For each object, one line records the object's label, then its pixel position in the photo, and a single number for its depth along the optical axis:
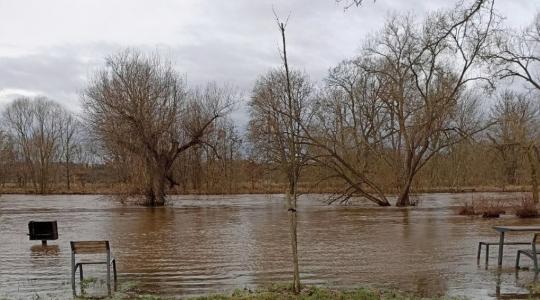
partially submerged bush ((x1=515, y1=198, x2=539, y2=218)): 28.98
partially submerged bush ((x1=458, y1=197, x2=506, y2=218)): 29.59
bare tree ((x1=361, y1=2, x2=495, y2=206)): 37.34
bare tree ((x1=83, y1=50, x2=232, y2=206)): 41.12
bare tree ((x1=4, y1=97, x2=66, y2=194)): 71.56
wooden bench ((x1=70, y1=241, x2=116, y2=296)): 10.55
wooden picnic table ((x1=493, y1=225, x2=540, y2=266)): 11.62
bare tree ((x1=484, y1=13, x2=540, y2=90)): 35.64
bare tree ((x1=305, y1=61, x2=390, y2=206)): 39.53
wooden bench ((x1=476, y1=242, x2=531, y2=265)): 13.23
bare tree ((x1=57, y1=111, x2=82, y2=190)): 80.56
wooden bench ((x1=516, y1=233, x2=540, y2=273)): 11.32
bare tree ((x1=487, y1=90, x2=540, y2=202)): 36.19
